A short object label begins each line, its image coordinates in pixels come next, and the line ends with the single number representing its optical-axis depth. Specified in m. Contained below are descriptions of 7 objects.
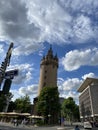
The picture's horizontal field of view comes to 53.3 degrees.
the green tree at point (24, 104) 44.91
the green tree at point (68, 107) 50.08
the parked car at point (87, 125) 21.23
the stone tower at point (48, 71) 45.81
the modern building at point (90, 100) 46.92
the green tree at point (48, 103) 34.06
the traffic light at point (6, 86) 5.56
